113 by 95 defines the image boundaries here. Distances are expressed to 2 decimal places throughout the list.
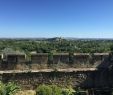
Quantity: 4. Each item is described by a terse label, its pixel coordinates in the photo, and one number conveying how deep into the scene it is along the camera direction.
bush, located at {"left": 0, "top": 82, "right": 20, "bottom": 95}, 3.41
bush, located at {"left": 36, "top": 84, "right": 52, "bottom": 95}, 3.34
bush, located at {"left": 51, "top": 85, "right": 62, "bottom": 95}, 3.40
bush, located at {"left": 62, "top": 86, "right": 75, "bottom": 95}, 3.61
